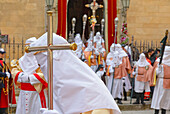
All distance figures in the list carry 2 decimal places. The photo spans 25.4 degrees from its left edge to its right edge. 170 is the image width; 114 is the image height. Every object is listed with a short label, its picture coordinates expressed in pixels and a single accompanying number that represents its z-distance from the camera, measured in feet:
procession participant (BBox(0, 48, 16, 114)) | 30.41
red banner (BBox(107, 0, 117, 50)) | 55.26
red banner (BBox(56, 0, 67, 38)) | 54.08
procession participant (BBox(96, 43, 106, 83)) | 42.42
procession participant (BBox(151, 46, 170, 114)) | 32.94
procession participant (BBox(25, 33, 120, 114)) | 10.23
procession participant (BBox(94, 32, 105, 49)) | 49.50
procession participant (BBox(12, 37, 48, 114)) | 20.21
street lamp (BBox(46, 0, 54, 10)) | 54.65
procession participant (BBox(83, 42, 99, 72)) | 46.11
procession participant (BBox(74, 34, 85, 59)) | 47.01
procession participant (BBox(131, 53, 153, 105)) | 40.68
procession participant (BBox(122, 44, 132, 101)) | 44.06
